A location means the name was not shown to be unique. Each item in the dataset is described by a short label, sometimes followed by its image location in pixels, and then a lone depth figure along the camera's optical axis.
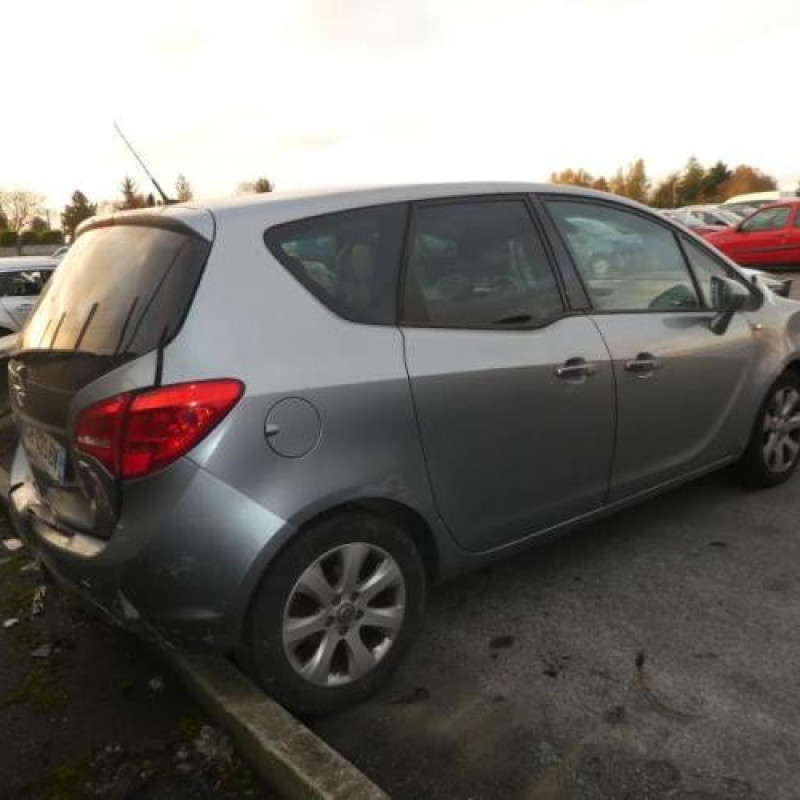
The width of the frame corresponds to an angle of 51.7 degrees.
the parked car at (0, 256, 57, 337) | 9.89
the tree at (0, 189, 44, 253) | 70.25
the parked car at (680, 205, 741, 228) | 21.16
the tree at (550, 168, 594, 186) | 88.25
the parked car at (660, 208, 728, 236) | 19.03
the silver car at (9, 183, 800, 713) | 2.30
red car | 15.77
